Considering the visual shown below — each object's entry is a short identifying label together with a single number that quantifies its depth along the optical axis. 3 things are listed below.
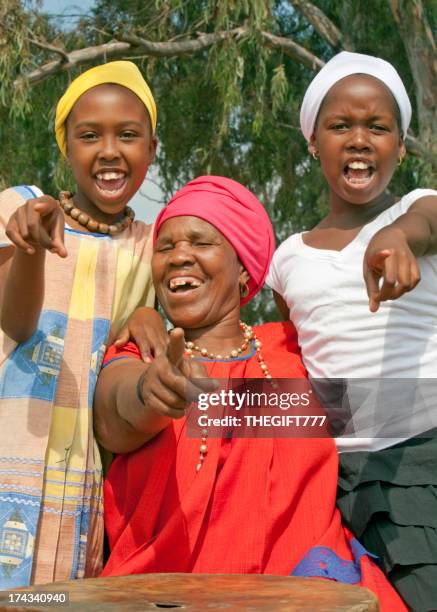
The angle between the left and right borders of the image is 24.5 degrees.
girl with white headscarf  2.71
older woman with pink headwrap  2.66
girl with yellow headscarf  2.70
